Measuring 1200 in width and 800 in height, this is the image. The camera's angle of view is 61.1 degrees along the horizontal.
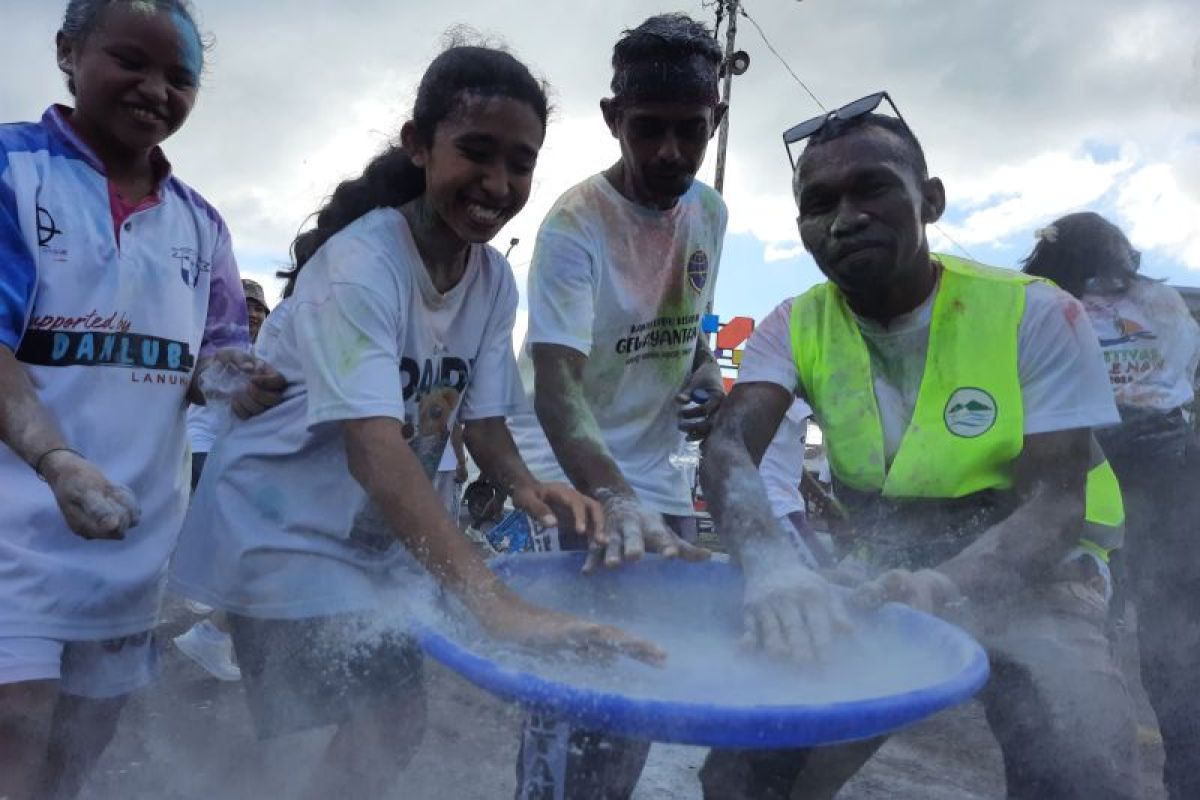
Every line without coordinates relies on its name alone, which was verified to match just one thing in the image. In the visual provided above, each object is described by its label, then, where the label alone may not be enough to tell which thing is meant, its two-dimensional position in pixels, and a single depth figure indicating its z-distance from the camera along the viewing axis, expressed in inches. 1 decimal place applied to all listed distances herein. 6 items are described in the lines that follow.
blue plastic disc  43.2
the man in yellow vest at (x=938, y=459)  65.9
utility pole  498.0
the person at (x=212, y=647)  142.5
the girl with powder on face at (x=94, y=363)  64.7
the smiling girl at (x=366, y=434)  68.4
